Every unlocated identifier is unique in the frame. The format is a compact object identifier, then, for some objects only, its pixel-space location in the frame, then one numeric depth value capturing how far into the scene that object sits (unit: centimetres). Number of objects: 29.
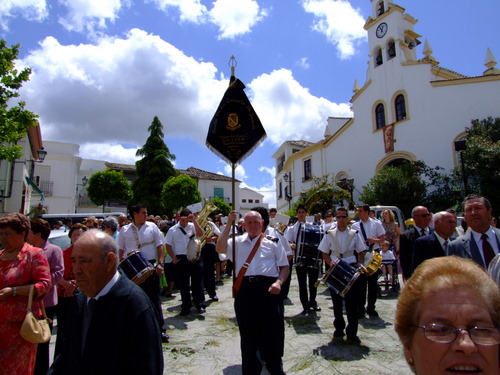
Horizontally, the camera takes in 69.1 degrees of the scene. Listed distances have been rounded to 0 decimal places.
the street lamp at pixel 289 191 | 3747
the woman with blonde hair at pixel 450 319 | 132
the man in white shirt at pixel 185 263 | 717
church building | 2417
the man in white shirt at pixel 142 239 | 592
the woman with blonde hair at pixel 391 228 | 908
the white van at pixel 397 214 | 1498
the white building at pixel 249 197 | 6919
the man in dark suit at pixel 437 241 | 433
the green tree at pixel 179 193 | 3219
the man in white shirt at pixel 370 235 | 671
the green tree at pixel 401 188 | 2308
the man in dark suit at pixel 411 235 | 550
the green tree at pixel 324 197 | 2217
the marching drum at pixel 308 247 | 708
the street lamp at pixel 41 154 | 1642
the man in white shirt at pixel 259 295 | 401
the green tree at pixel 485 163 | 1888
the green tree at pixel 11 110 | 1204
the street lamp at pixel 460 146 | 1487
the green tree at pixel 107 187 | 3070
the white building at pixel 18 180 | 1805
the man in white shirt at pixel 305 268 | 704
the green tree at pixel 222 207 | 4053
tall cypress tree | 3966
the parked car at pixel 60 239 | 820
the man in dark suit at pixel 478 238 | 358
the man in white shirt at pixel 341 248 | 552
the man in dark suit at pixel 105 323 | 201
